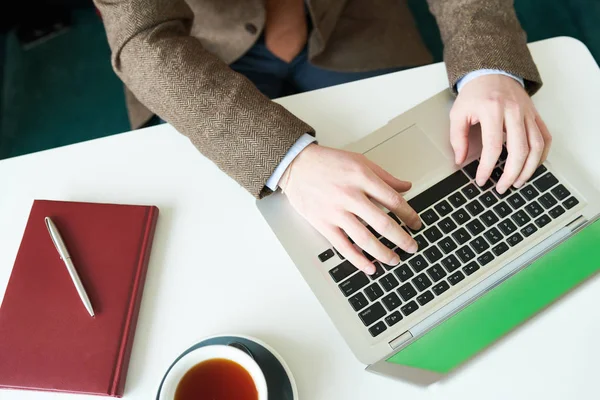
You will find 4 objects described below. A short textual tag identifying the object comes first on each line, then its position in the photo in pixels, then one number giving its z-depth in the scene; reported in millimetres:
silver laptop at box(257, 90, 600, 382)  539
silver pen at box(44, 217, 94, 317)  558
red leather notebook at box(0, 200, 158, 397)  533
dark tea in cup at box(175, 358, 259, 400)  478
